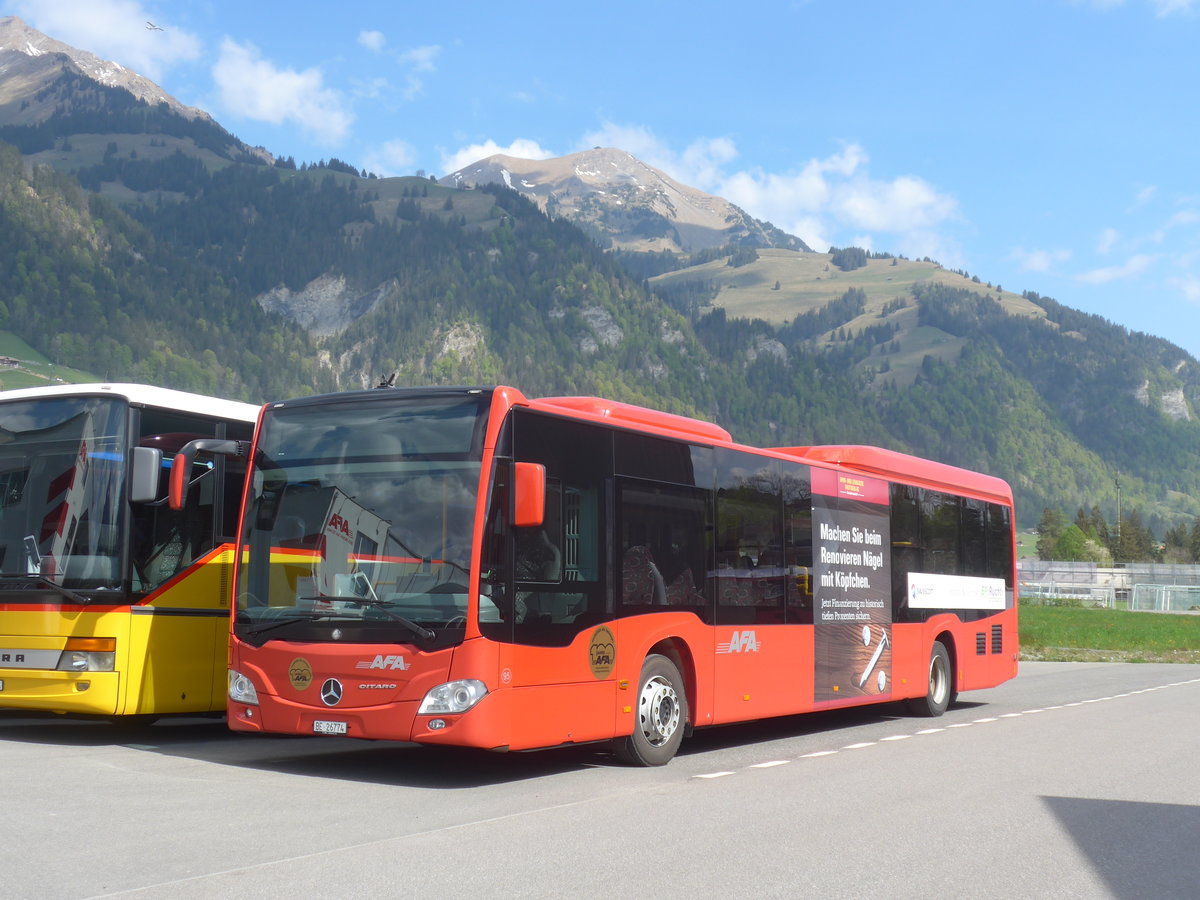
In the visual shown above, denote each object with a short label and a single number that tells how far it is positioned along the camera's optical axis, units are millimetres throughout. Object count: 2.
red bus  9930
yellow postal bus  11758
